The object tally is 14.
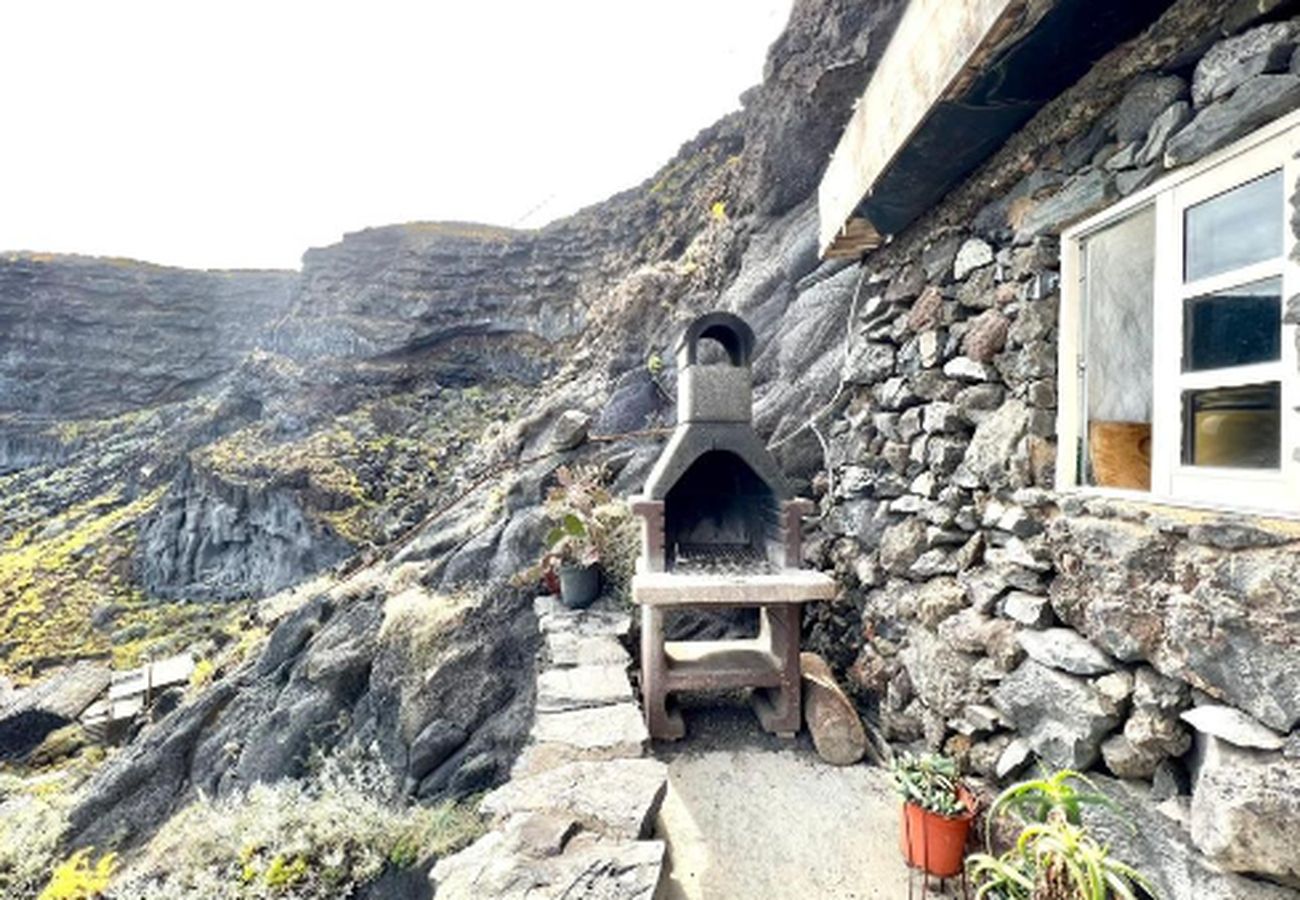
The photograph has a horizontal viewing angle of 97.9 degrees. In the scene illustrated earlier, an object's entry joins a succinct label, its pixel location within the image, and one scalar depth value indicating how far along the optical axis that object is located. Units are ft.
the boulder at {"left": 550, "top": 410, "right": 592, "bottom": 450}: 26.73
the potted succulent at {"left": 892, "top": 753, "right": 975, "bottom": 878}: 8.64
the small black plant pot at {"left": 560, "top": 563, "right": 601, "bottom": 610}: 18.26
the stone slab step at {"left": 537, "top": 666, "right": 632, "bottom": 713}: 12.26
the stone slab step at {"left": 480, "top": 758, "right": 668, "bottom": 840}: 8.27
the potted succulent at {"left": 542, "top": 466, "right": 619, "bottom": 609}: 18.33
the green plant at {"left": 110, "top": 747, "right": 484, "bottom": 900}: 14.79
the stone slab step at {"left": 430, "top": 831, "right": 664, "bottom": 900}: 6.91
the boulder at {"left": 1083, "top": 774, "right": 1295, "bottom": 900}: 5.49
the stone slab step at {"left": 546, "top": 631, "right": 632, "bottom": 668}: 14.47
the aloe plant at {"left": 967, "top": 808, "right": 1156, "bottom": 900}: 5.72
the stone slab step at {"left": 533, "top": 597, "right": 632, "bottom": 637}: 16.37
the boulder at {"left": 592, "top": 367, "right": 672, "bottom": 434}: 28.63
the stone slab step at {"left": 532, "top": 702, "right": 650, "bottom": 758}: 10.48
